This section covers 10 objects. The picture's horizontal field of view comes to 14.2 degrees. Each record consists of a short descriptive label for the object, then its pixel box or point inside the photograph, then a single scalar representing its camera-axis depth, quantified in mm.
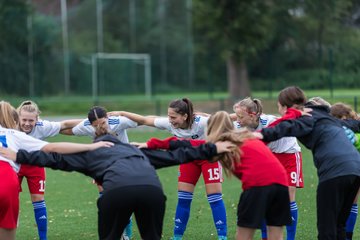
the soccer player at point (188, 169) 16307
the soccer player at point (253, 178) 12734
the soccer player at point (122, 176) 11986
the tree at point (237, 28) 60485
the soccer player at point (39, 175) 16811
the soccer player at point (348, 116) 16248
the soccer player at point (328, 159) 13683
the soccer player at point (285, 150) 15951
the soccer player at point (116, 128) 16782
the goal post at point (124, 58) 68965
